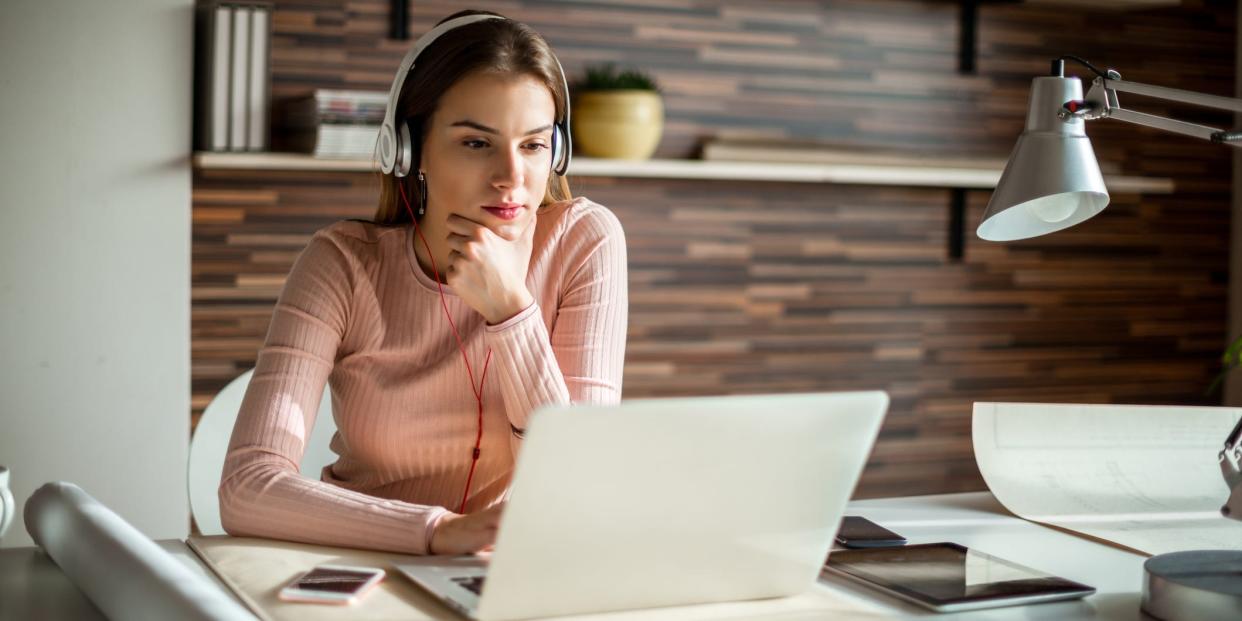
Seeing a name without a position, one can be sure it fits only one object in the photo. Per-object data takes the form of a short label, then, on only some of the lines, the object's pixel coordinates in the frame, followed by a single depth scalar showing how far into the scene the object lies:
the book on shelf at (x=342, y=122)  2.31
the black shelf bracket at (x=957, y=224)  3.03
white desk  0.98
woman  1.40
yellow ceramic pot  2.54
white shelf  2.33
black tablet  1.00
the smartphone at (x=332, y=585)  0.96
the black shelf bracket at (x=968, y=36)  3.01
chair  1.68
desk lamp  0.98
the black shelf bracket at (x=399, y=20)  2.52
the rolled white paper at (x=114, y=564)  0.85
